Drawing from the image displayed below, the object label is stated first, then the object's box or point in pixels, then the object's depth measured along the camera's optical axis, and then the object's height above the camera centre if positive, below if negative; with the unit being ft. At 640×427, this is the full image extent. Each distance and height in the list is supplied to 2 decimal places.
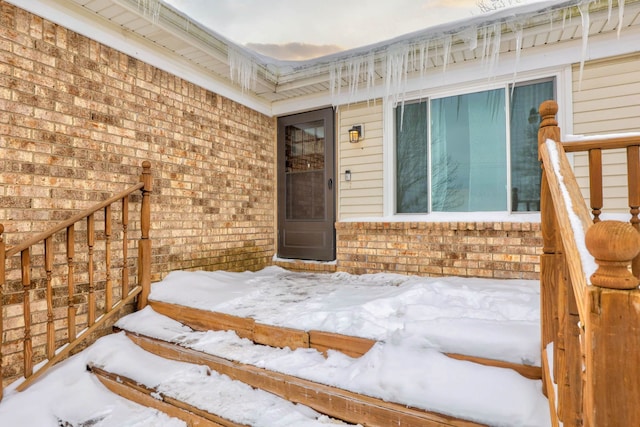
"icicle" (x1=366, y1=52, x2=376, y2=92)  11.68 +5.09
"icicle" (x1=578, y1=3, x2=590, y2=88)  8.99 +5.02
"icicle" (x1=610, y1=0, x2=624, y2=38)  8.56 +5.14
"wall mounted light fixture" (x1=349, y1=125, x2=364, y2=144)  13.58 +3.15
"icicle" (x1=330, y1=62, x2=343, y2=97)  12.33 +5.04
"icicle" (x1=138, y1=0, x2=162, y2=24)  8.93 +5.44
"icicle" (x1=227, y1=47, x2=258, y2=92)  11.67 +5.16
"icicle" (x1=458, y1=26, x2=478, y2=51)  10.12 +5.31
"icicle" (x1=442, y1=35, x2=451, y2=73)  10.52 +5.16
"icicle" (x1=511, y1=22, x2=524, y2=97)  9.82 +5.25
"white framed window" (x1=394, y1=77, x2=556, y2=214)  11.11 +2.14
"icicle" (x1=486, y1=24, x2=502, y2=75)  10.03 +5.16
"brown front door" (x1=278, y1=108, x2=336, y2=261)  14.37 +1.13
